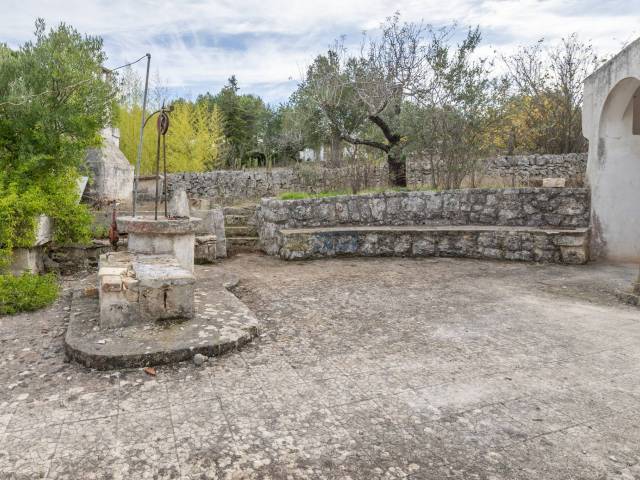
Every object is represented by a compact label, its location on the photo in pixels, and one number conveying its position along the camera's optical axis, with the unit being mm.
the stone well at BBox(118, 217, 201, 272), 4801
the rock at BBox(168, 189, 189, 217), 6289
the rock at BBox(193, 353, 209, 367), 3250
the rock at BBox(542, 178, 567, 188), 8367
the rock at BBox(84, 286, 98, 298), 4746
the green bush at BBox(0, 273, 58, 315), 4527
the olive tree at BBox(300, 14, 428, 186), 11266
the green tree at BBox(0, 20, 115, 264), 5492
